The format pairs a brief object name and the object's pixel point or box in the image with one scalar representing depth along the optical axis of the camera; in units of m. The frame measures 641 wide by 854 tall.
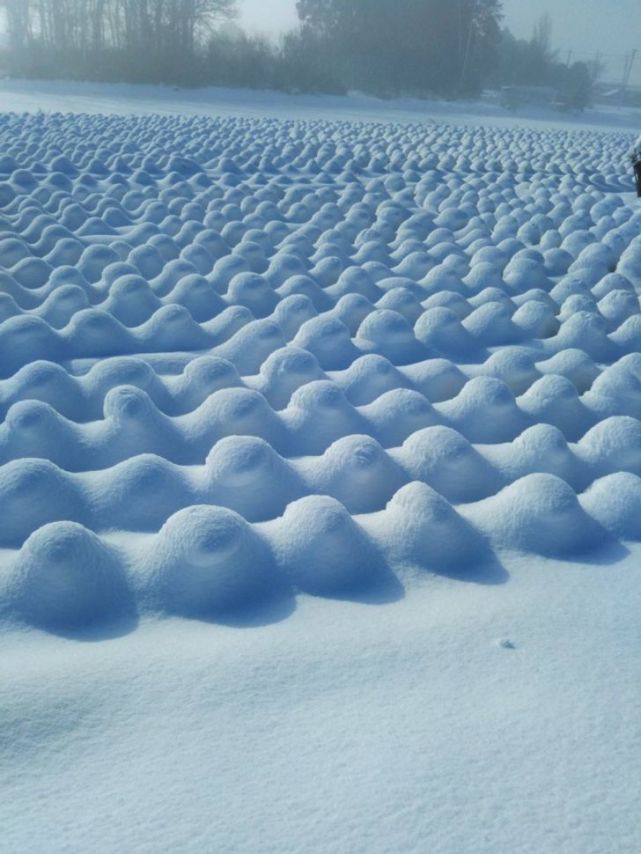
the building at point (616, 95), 28.72
